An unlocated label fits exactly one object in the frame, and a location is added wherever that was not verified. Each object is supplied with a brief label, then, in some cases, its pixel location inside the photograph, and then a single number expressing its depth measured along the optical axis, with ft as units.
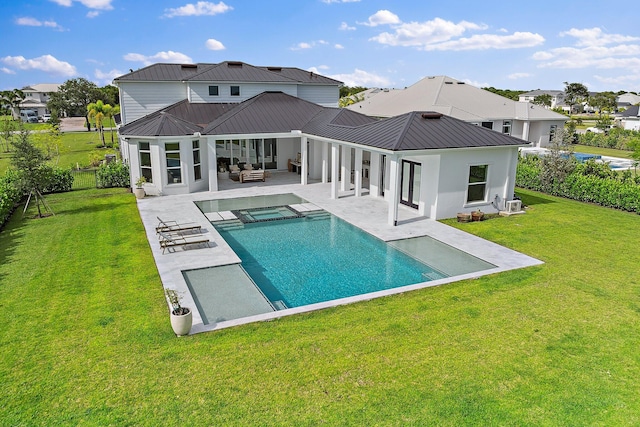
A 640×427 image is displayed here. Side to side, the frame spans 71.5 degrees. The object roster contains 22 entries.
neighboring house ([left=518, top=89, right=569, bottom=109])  408.26
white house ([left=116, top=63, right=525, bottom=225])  56.34
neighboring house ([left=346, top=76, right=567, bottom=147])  124.26
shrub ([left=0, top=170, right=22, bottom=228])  55.85
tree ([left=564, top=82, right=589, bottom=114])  360.07
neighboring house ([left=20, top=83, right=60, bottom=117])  362.68
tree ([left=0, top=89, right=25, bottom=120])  290.56
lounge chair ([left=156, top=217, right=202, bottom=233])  49.01
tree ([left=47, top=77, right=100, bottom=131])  262.47
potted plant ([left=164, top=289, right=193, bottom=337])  28.58
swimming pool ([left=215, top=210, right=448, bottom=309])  37.45
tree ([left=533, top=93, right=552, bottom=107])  297.12
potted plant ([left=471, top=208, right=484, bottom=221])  56.80
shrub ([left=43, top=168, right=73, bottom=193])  76.18
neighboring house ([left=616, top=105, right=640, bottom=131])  214.48
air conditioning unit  60.51
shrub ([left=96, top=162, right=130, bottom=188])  79.56
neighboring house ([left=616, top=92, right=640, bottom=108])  400.26
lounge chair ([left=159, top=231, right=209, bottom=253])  45.61
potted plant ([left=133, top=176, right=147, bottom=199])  69.00
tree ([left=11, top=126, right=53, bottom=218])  57.16
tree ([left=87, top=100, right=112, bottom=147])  162.61
